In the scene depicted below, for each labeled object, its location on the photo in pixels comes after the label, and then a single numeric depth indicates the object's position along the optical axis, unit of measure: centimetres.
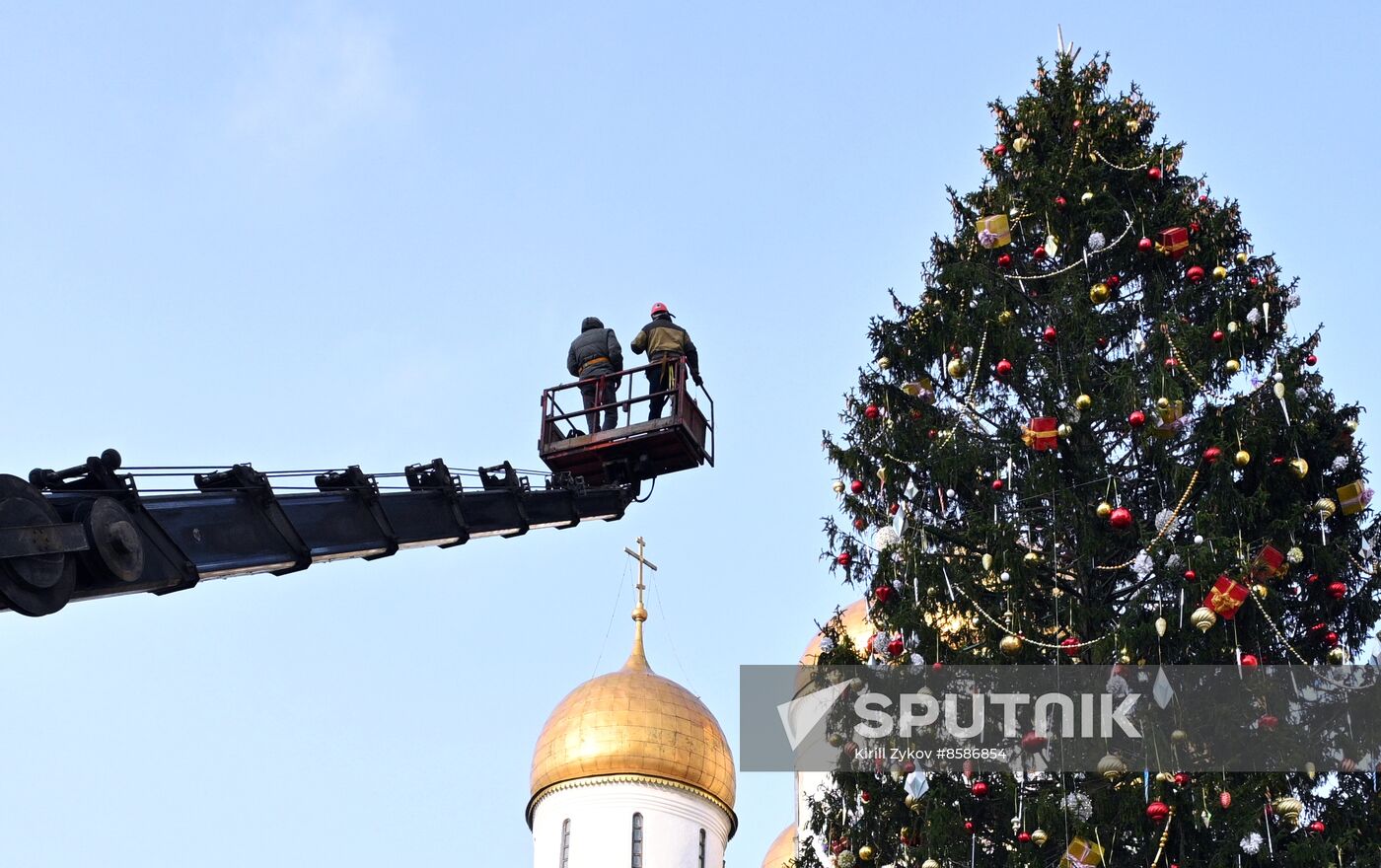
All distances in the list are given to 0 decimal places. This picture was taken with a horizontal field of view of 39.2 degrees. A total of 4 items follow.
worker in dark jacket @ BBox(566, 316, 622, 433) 1916
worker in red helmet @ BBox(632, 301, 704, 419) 1888
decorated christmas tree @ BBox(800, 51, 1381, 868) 1516
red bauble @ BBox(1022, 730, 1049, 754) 1553
